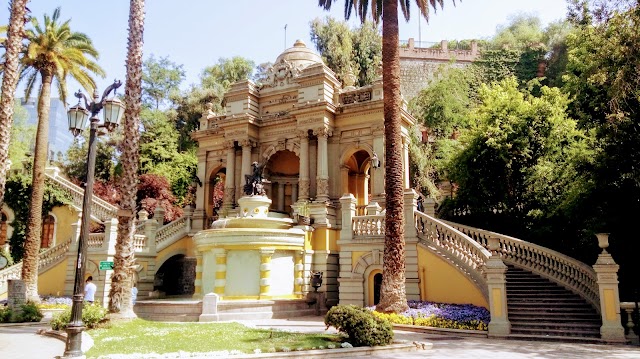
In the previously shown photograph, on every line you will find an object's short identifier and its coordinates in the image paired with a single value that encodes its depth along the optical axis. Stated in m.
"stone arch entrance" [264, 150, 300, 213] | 29.92
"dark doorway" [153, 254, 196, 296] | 26.50
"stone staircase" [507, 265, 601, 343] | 14.12
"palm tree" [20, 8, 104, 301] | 22.61
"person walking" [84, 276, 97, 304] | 18.30
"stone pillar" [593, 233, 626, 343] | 13.43
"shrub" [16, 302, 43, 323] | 18.55
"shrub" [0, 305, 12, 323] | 18.28
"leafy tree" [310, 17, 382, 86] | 47.66
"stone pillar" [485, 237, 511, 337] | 14.44
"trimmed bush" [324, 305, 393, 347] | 11.79
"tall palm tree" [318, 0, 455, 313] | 16.56
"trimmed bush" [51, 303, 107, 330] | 14.35
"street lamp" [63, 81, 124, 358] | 9.41
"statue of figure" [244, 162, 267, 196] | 23.27
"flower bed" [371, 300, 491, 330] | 15.29
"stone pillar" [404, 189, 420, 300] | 18.88
